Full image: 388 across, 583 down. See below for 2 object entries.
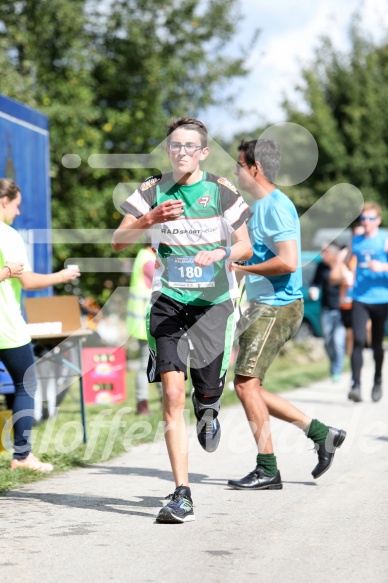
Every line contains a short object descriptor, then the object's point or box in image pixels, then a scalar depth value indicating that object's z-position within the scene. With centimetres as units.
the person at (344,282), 1293
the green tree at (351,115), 3372
